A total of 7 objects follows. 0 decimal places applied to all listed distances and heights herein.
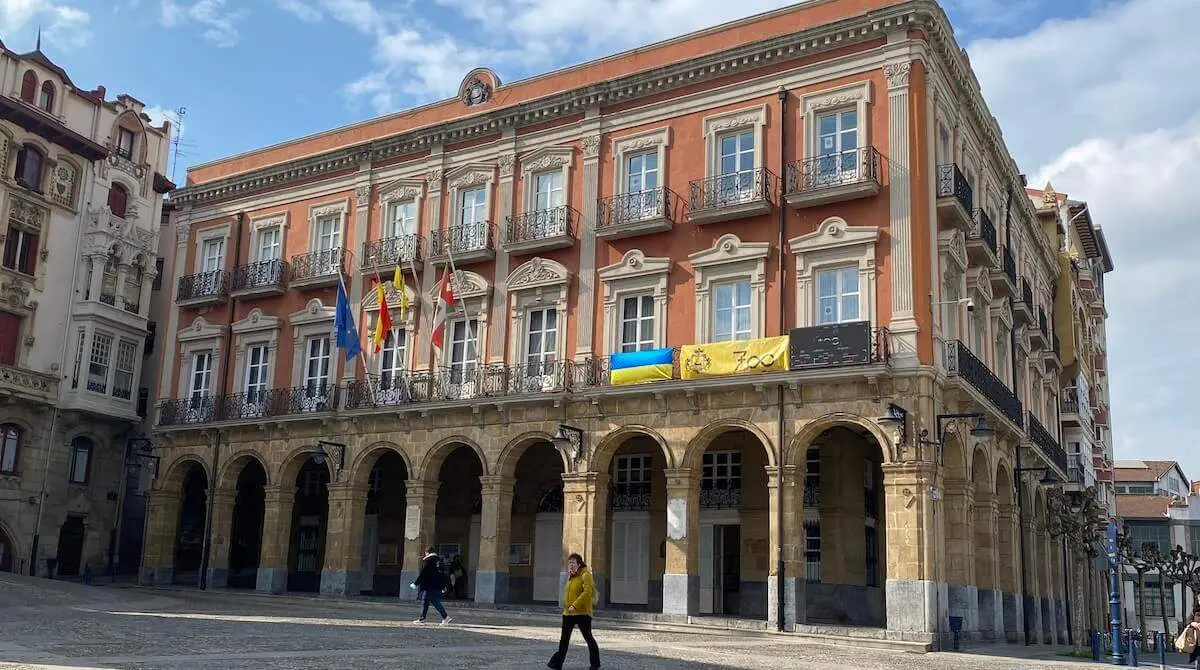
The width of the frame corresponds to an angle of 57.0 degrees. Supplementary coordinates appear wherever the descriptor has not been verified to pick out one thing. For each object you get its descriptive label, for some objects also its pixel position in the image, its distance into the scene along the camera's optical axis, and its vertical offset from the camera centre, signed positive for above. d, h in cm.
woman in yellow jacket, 1282 -55
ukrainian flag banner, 2506 +443
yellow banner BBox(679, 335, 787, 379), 2353 +445
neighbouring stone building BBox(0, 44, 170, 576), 3372 +755
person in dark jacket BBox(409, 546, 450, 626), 2139 -51
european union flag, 2920 +584
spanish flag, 2847 +585
